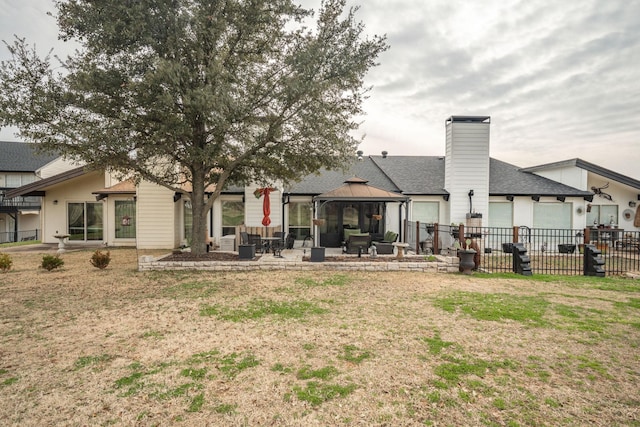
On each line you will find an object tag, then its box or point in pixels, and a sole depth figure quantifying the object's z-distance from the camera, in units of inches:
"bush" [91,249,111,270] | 376.2
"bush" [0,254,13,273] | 367.5
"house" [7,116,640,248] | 563.5
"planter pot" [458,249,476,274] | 372.5
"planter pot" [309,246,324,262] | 399.9
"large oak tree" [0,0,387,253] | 326.3
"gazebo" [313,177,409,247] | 551.2
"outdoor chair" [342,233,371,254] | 456.1
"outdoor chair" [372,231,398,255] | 450.6
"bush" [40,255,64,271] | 362.9
